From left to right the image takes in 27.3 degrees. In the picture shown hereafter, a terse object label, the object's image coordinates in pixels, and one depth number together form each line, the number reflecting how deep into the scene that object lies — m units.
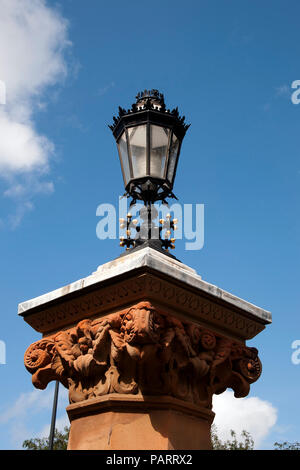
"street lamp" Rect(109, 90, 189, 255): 4.91
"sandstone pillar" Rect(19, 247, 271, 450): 3.99
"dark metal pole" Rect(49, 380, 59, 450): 18.09
